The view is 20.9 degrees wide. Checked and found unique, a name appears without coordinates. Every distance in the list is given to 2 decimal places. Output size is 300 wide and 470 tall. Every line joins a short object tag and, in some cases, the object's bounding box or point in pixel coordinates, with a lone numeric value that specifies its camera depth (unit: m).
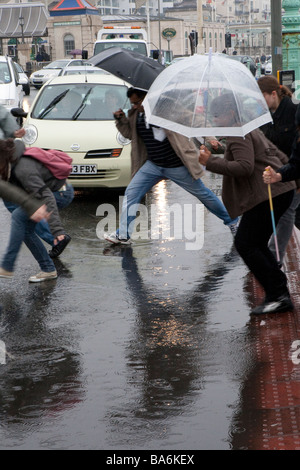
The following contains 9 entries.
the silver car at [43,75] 45.22
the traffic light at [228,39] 60.09
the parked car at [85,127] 10.48
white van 32.19
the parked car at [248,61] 39.42
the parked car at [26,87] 23.33
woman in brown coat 5.83
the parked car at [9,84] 21.38
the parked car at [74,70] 26.10
